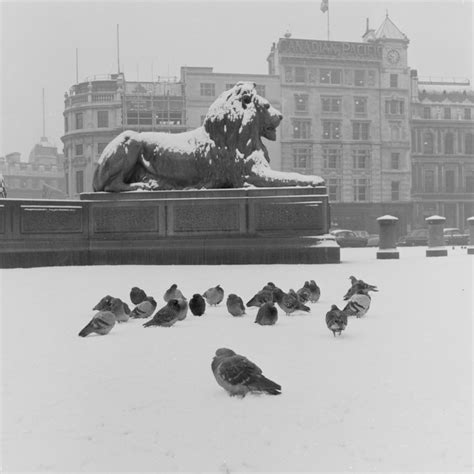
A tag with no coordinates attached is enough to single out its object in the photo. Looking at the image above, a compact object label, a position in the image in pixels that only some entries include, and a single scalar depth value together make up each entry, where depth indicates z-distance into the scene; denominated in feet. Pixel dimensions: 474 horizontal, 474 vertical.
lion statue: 42.60
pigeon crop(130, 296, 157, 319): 16.83
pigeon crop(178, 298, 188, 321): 16.10
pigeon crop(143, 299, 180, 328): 15.44
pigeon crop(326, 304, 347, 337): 13.97
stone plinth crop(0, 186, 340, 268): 39.32
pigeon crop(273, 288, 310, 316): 17.24
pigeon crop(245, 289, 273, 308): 17.89
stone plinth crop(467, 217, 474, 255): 58.85
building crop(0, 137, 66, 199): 249.96
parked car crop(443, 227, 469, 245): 109.60
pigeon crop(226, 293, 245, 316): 16.99
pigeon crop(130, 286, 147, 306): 18.65
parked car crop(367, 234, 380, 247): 128.47
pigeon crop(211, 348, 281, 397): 9.46
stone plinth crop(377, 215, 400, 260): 49.34
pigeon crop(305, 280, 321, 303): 19.65
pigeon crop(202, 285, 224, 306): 19.06
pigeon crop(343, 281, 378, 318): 16.44
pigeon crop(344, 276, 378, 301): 19.49
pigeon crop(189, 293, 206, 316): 17.35
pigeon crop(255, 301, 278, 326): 15.53
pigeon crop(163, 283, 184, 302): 18.59
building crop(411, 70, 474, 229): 202.49
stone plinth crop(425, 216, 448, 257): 52.49
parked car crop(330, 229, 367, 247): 120.47
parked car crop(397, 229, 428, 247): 125.29
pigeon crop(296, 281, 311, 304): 18.93
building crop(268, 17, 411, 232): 188.14
